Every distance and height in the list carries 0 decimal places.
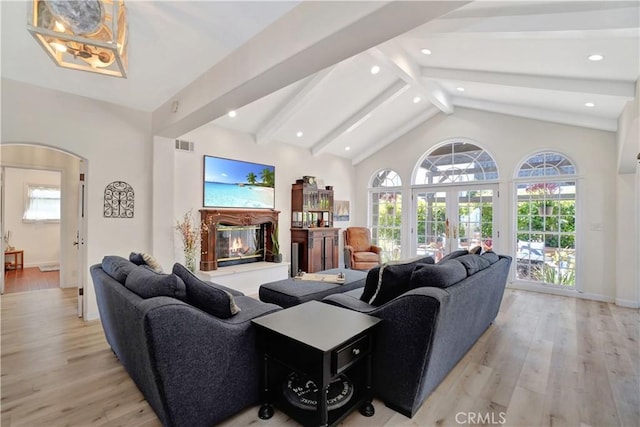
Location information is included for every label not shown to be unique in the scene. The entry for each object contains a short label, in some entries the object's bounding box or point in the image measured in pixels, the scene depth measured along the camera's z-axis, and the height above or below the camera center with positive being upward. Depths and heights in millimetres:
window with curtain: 7551 +288
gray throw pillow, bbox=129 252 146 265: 2914 -431
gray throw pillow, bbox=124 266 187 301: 1965 -475
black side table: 1677 -858
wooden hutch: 6234 -285
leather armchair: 6551 -788
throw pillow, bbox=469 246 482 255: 3474 -402
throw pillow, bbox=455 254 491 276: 2660 -438
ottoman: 3248 -856
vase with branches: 4680 -345
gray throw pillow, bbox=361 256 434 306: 2361 -522
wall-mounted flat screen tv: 5090 +568
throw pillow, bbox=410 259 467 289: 2178 -446
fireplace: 4941 -382
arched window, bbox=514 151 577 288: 5199 -61
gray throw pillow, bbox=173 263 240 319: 2051 -579
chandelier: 1710 +1121
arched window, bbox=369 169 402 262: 7297 +97
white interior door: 3896 -343
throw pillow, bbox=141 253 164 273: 2884 -466
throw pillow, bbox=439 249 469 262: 3157 -413
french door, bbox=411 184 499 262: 5996 -56
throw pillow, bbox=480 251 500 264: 3201 -447
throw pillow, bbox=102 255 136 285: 2369 -443
